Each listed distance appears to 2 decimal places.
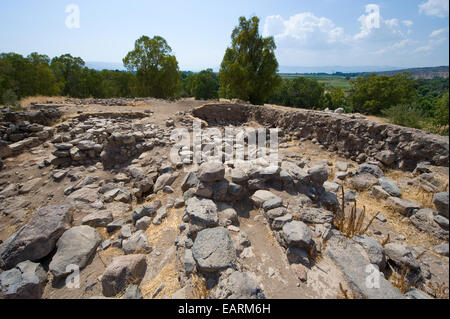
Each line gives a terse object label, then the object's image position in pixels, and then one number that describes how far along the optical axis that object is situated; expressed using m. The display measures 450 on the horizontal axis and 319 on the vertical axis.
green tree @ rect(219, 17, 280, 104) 15.42
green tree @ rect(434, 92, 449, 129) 8.53
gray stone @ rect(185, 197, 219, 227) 3.15
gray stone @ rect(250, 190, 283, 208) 3.87
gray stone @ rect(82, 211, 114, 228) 3.86
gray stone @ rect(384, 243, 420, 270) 2.77
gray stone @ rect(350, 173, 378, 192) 5.27
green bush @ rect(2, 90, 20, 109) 11.27
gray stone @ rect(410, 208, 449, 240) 3.57
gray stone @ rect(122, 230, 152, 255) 3.08
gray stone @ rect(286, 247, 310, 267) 2.69
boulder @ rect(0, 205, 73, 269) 2.97
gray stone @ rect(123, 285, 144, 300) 2.29
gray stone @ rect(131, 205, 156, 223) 3.89
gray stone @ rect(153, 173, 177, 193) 4.93
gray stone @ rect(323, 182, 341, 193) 5.16
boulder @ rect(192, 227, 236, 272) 2.44
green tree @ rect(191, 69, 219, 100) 37.75
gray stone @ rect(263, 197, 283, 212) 3.66
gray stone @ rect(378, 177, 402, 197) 4.69
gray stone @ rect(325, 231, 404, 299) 2.16
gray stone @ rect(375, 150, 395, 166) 6.13
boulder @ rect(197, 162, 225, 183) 3.86
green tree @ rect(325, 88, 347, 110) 38.94
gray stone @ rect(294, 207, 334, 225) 3.45
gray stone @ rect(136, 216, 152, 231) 3.63
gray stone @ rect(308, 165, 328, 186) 4.56
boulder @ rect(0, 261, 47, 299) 2.50
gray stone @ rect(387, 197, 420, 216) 4.15
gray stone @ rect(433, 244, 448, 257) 3.29
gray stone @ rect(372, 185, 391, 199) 4.74
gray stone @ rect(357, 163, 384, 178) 5.76
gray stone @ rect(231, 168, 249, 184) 4.12
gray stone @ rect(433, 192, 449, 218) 3.54
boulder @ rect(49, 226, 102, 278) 2.80
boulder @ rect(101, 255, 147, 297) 2.46
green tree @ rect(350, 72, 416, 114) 24.91
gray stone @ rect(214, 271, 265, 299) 2.08
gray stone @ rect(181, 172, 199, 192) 4.43
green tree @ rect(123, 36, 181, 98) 21.08
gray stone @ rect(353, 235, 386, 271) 2.74
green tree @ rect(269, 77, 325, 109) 38.19
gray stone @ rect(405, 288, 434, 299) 2.29
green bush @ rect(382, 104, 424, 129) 9.03
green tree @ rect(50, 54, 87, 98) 27.88
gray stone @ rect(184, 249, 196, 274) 2.53
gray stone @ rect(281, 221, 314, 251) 2.76
